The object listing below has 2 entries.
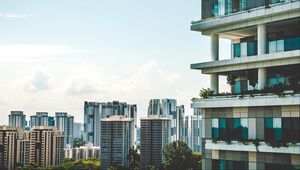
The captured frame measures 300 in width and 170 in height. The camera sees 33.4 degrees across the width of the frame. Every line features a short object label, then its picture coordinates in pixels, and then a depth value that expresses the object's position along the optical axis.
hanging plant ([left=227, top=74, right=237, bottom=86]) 40.16
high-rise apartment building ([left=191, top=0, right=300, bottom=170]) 32.81
